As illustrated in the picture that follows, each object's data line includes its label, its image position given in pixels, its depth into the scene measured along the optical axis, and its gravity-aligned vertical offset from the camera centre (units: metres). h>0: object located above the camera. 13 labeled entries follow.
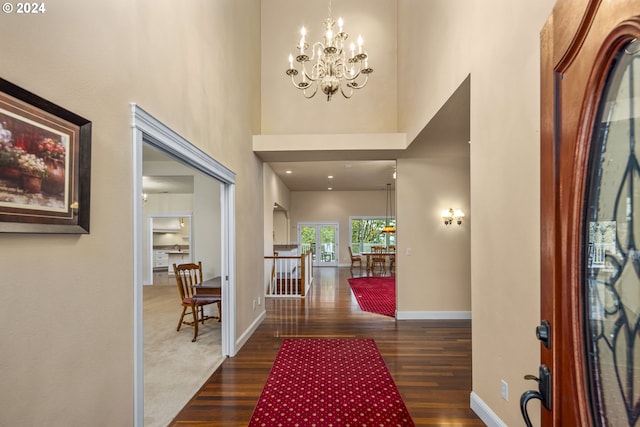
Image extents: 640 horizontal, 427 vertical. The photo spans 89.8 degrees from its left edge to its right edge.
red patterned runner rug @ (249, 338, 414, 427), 2.56 -1.62
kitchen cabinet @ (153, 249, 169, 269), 10.65 -1.38
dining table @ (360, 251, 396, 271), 10.73 -1.30
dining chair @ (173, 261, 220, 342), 4.43 -1.16
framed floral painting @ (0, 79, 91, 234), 1.15 +0.21
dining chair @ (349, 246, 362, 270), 11.51 -1.49
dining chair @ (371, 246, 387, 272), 11.01 -1.49
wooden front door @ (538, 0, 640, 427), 0.71 +0.01
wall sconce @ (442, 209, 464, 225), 5.31 +0.02
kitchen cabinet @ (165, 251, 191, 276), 10.55 -1.32
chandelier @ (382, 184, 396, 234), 12.92 +0.25
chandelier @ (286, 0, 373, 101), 2.97 +1.52
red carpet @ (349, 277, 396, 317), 6.07 -1.78
